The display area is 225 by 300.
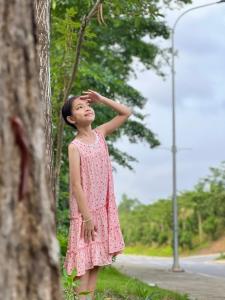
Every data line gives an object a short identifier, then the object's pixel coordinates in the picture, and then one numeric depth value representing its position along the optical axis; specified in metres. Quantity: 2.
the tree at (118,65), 21.98
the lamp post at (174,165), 21.32
